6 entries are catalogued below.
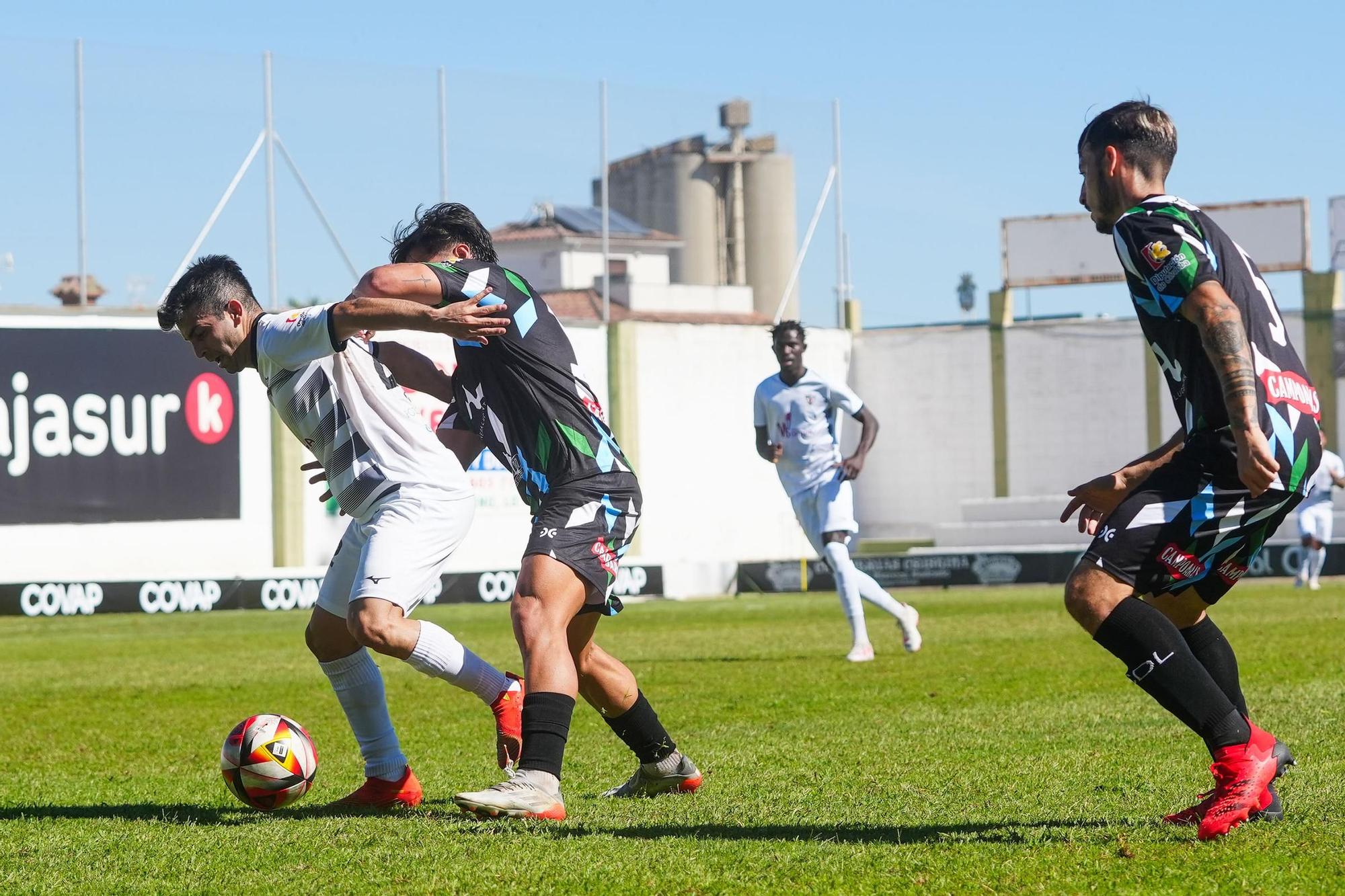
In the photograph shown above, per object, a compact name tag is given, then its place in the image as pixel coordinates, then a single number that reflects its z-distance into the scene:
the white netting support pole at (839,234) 37.94
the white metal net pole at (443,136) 32.12
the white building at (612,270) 39.12
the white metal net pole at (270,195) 29.38
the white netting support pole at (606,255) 34.27
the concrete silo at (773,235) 38.66
